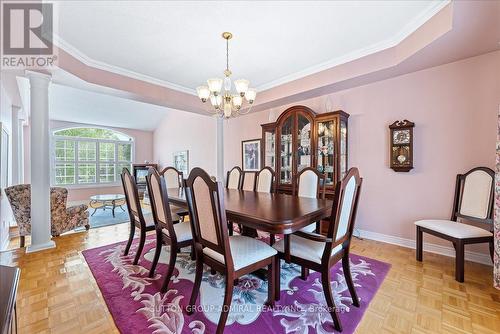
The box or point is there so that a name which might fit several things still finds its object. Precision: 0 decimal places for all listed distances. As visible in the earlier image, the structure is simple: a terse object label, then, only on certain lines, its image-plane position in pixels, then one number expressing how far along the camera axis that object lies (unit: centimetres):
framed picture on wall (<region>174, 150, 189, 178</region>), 673
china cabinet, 329
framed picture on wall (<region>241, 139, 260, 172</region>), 466
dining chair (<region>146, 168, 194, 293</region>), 194
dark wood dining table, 146
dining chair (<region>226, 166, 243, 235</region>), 356
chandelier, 240
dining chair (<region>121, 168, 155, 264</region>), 238
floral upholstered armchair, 306
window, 683
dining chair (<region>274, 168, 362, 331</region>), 148
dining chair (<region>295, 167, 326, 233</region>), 268
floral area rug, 152
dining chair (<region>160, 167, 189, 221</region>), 393
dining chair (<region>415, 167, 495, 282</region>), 204
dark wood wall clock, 281
